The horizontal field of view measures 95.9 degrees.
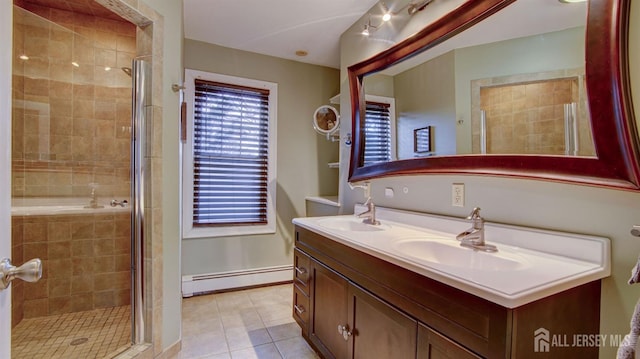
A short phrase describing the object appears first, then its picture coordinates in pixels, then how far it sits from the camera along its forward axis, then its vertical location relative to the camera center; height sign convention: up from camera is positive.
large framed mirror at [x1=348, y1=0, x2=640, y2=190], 0.98 +0.39
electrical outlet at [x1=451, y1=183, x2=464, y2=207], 1.53 -0.09
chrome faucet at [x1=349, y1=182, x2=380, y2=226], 2.04 -0.24
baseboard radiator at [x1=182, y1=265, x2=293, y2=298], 2.88 -1.08
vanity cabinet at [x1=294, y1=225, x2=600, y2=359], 0.81 -0.48
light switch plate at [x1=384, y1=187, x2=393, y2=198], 2.06 -0.10
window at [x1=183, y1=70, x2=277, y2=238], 2.91 +0.22
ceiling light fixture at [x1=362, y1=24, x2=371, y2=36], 2.27 +1.18
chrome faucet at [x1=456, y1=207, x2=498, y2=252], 1.29 -0.25
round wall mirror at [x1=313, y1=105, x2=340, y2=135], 3.06 +0.63
